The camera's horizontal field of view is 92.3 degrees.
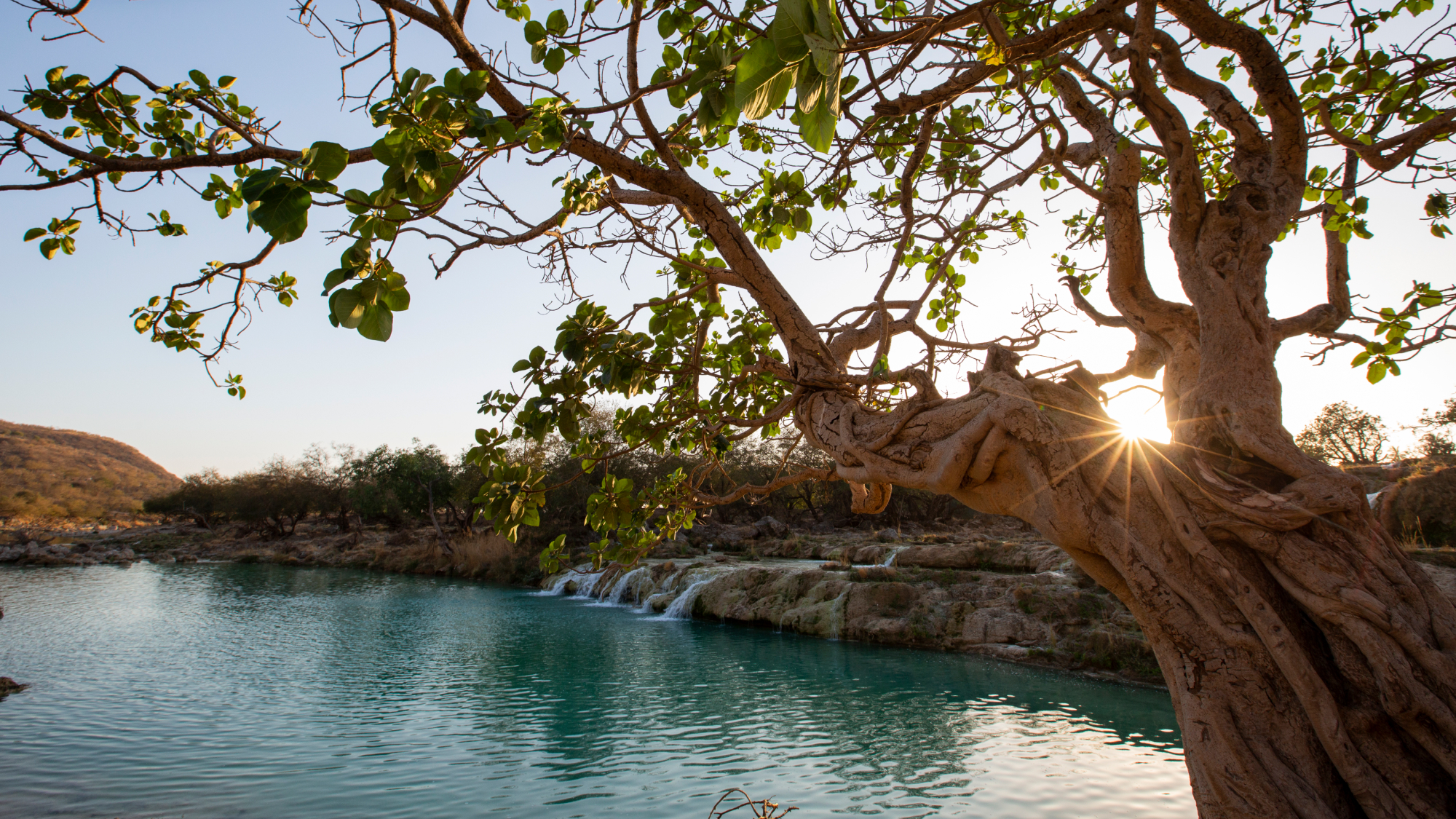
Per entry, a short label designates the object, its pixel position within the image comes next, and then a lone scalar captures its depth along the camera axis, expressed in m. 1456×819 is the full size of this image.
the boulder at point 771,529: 27.08
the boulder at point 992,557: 14.67
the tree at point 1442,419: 19.56
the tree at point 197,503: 45.47
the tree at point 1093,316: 1.73
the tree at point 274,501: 41.72
